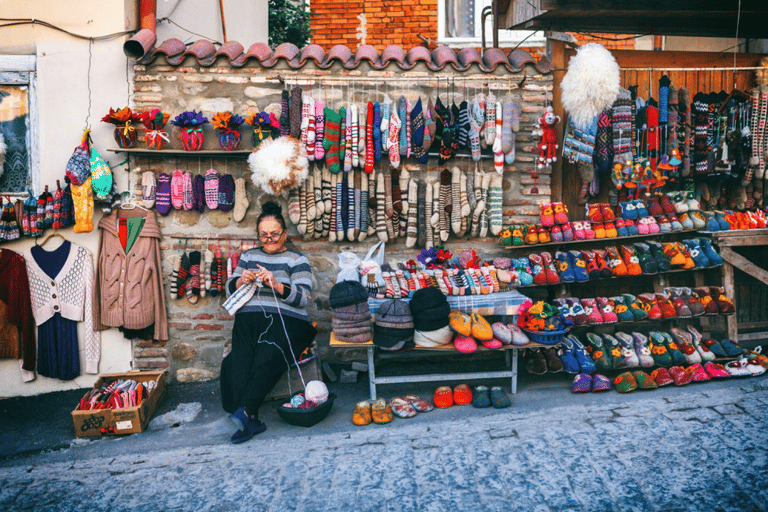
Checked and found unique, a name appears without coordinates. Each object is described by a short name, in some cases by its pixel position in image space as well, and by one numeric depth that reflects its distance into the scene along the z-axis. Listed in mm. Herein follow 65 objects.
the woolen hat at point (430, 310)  4512
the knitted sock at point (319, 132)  5059
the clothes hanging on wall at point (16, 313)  5043
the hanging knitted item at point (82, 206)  4934
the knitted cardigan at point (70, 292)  5121
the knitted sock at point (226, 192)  5145
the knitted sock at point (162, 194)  5129
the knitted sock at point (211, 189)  5113
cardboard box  4340
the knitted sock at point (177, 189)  5117
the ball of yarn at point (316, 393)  4348
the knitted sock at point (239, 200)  5191
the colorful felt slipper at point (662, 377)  4703
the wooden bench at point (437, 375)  4566
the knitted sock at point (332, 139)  5047
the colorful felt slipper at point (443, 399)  4586
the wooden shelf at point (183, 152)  4938
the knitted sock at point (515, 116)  5133
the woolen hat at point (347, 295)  4543
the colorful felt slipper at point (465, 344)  4496
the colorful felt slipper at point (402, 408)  4414
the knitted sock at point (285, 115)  5047
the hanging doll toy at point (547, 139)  5168
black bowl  4270
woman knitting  4504
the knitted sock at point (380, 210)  5184
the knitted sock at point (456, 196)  5258
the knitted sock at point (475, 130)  5102
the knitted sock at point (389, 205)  5219
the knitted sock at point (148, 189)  5105
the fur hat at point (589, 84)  5023
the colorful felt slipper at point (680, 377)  4707
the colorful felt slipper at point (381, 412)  4328
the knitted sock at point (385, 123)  5066
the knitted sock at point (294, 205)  5105
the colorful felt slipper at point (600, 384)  4684
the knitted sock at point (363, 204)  5188
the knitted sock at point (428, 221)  5262
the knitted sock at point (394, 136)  5070
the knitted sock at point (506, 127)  5125
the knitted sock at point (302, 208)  5125
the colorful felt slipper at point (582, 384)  4691
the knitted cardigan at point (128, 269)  5062
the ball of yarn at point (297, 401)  4371
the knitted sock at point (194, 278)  5137
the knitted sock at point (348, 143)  5059
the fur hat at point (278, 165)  4812
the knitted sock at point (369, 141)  5074
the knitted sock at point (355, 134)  5052
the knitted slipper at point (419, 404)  4516
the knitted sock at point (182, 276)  5172
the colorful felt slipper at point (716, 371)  4762
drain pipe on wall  4945
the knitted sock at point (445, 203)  5266
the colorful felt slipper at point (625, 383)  4641
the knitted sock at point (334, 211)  5172
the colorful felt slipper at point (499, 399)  4496
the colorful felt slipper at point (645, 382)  4656
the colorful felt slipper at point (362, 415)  4316
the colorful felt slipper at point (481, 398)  4547
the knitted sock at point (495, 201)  5273
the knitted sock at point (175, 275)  5168
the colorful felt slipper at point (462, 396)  4633
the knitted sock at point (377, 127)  5089
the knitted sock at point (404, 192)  5246
